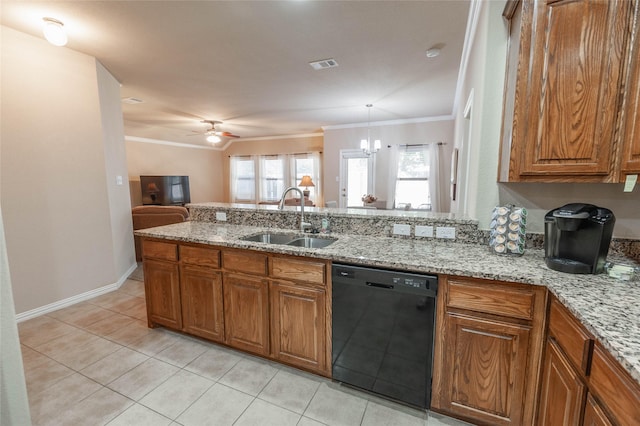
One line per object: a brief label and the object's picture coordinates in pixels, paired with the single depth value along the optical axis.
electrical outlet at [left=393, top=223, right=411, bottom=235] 2.02
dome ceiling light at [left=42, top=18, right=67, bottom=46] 2.21
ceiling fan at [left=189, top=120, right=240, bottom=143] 5.81
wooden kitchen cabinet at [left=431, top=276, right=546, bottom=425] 1.28
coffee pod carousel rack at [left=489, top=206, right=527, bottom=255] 1.59
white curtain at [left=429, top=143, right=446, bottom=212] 6.01
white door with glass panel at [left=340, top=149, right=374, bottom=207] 6.74
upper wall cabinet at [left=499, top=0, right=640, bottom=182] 1.21
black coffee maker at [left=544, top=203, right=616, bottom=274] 1.26
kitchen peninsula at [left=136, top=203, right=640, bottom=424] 0.91
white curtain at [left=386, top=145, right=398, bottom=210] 6.36
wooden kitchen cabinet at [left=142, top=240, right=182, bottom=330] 2.19
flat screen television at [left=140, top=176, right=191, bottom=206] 7.10
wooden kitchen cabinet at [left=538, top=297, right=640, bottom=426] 0.76
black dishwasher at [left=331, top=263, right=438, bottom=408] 1.45
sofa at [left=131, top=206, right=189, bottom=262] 4.05
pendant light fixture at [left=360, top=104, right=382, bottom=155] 5.09
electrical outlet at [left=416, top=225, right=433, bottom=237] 1.96
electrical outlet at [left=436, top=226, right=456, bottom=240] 1.90
